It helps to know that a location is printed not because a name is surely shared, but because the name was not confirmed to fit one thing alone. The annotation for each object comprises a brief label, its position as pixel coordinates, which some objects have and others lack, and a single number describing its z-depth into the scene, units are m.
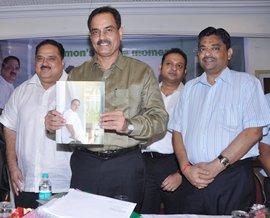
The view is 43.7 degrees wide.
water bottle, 1.63
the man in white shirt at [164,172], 2.78
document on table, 1.20
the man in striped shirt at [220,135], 2.20
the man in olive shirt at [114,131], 2.07
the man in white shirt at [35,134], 2.52
